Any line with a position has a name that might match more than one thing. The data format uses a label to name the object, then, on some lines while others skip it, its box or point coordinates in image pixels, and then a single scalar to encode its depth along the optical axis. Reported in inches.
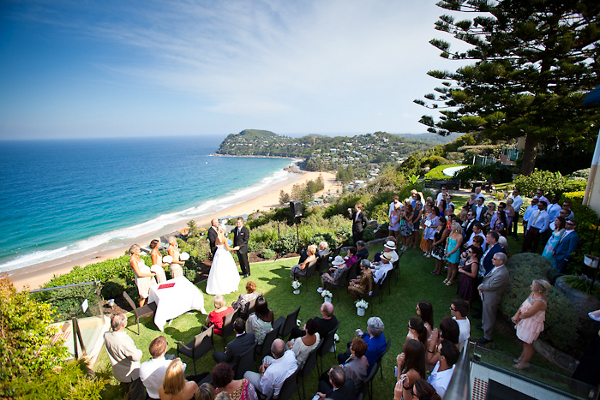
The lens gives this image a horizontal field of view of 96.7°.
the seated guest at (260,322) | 156.1
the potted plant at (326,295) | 216.6
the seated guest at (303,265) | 239.0
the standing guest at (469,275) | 180.5
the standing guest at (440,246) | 245.1
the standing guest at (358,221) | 288.4
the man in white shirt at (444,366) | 104.1
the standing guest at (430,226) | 263.4
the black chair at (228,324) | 166.9
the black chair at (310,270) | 236.5
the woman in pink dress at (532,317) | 131.9
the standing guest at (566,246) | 183.9
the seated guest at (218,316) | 167.6
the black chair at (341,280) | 215.6
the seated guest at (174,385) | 104.7
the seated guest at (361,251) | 235.3
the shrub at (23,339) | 83.0
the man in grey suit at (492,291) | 158.4
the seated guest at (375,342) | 130.7
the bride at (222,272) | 241.0
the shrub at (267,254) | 319.0
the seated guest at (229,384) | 101.0
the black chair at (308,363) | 129.9
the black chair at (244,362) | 133.3
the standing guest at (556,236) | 195.6
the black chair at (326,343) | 143.2
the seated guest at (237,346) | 132.9
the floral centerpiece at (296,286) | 237.5
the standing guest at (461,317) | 132.6
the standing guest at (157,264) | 219.9
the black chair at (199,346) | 150.3
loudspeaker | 331.3
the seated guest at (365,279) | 198.1
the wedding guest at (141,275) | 209.6
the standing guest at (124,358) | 130.3
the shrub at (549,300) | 137.3
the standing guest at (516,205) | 284.5
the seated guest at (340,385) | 103.0
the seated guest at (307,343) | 132.0
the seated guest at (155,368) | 121.0
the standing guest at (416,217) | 291.7
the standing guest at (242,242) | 259.6
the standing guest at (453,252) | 213.8
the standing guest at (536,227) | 238.4
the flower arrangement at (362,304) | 199.2
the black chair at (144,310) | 192.1
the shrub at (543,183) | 367.6
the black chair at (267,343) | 151.1
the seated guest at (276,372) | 118.3
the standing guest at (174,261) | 223.6
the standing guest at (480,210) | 274.3
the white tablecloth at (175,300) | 198.5
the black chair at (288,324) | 165.2
